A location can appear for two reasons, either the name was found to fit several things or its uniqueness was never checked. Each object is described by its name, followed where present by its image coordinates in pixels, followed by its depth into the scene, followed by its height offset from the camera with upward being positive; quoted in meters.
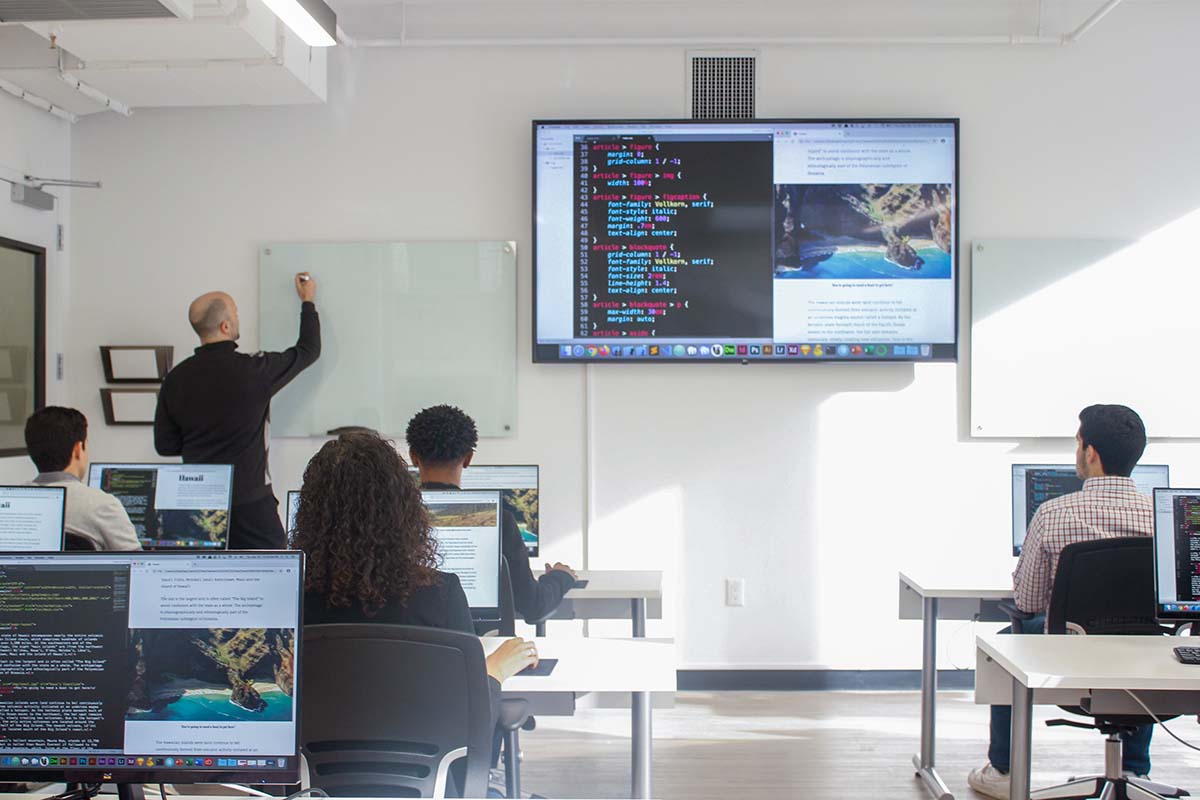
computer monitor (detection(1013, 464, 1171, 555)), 4.09 -0.29
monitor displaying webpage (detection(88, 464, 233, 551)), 3.68 -0.34
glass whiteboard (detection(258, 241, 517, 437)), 4.94 +0.34
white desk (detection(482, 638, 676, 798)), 2.53 -0.66
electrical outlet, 4.96 -0.88
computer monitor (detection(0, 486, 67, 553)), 2.73 -0.31
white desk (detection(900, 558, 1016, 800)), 3.69 -0.73
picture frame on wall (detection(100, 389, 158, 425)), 5.01 -0.02
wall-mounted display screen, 4.79 +0.77
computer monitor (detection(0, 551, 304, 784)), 1.66 -0.42
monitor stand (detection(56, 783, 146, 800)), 1.73 -0.66
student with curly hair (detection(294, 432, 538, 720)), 2.03 -0.27
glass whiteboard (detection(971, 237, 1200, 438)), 4.87 +0.34
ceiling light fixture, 3.46 +1.29
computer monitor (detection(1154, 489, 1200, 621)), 2.74 -0.38
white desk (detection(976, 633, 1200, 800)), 2.45 -0.63
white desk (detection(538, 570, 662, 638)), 3.75 -0.70
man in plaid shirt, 3.22 -0.30
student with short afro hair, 3.16 -0.21
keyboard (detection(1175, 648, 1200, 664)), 2.60 -0.61
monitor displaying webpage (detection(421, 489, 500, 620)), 2.98 -0.38
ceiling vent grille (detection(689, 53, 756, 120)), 4.89 +1.48
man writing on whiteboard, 4.29 -0.06
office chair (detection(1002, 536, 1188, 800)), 3.10 -0.54
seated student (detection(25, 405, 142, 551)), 3.28 -0.25
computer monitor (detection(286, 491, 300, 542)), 3.29 -0.32
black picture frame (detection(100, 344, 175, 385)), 4.96 +0.19
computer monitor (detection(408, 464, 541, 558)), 4.02 -0.31
